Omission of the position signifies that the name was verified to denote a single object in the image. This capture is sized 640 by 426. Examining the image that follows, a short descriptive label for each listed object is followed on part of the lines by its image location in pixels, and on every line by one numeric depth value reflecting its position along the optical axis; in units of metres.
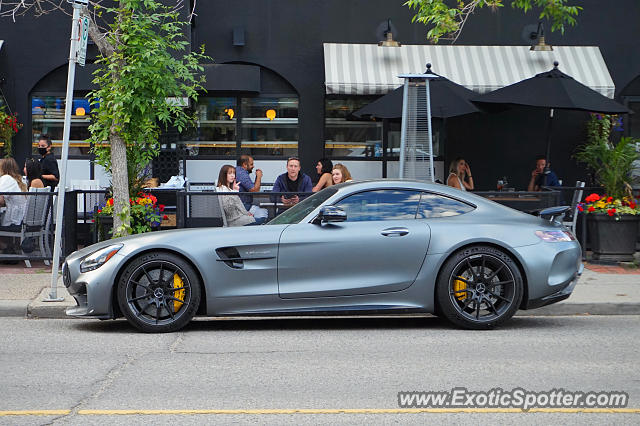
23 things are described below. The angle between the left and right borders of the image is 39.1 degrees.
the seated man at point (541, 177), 15.35
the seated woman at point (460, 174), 15.42
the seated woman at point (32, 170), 14.12
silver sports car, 8.45
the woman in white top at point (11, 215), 12.52
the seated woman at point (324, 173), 14.24
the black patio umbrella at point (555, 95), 13.93
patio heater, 13.05
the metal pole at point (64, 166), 10.14
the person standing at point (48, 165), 14.98
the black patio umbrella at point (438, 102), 13.98
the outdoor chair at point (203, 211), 12.52
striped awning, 15.98
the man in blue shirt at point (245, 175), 14.30
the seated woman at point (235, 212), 12.34
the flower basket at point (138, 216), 12.60
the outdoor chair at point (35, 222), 12.56
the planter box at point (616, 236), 13.60
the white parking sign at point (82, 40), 10.25
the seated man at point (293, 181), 13.47
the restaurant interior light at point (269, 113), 17.05
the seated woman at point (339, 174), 14.03
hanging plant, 16.05
